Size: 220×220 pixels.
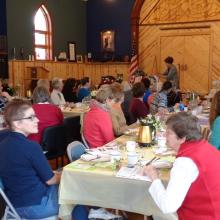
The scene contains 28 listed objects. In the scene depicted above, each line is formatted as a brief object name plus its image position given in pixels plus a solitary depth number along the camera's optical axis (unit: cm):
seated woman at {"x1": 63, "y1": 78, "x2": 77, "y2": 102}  833
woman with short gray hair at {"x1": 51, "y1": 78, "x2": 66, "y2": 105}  710
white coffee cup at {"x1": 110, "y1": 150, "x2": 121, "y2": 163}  301
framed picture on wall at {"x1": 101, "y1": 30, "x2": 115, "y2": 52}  1430
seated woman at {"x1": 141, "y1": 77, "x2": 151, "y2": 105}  710
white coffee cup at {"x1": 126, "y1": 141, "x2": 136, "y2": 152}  329
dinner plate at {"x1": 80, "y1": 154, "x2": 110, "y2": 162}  302
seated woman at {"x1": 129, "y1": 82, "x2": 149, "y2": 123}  582
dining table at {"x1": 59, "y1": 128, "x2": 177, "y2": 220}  262
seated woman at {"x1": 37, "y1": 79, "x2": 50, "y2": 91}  624
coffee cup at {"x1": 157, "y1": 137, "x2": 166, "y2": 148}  348
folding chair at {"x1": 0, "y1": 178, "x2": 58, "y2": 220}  267
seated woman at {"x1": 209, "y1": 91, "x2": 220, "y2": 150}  311
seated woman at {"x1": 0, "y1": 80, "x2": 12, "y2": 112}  580
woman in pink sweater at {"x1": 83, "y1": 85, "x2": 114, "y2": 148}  397
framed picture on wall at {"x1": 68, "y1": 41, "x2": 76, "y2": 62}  1394
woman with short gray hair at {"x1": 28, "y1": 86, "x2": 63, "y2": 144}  489
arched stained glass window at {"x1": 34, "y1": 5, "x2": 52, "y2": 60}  1248
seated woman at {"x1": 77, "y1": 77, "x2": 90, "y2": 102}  862
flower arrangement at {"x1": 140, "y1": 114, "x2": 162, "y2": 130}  366
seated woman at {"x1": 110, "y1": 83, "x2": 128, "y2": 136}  440
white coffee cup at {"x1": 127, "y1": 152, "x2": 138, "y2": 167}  287
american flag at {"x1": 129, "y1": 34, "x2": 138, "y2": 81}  1312
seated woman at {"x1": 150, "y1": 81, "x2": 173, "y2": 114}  614
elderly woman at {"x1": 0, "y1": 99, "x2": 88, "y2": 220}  265
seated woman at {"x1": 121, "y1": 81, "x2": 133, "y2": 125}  673
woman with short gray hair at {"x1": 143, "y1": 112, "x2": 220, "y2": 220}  203
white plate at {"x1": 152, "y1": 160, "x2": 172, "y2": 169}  284
